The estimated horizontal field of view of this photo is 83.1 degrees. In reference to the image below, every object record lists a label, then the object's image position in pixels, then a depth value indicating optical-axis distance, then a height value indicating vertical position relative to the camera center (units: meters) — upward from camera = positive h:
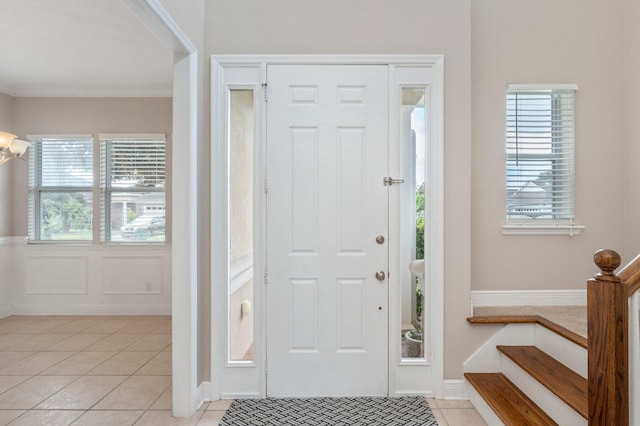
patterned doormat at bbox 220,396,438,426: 2.24 -1.32
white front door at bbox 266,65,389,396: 2.55 -0.14
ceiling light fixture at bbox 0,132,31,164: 3.49 +0.64
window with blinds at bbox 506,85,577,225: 2.89 +0.43
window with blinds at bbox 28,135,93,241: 4.73 +0.26
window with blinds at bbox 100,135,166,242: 4.70 +0.26
